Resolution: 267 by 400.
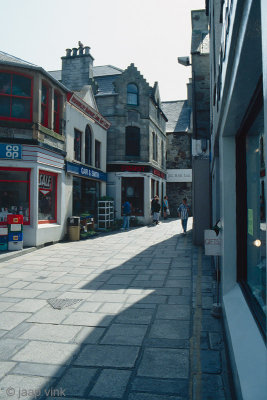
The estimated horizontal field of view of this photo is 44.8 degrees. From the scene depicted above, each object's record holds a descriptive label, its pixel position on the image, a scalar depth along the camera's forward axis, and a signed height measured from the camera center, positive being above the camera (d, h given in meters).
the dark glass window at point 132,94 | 22.11 +7.66
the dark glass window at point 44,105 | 13.13 +4.08
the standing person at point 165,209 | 25.63 -0.23
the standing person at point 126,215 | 18.75 -0.53
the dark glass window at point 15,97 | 12.12 +4.11
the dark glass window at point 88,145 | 18.06 +3.43
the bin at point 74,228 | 14.58 -1.03
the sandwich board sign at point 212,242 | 5.21 -0.58
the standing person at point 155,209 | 20.97 -0.19
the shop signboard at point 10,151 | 11.69 +1.97
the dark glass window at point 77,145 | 16.34 +3.11
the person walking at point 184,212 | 15.25 -0.27
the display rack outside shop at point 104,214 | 18.53 -0.48
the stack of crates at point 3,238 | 11.15 -1.13
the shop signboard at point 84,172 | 15.07 +1.81
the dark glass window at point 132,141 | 22.09 +4.47
